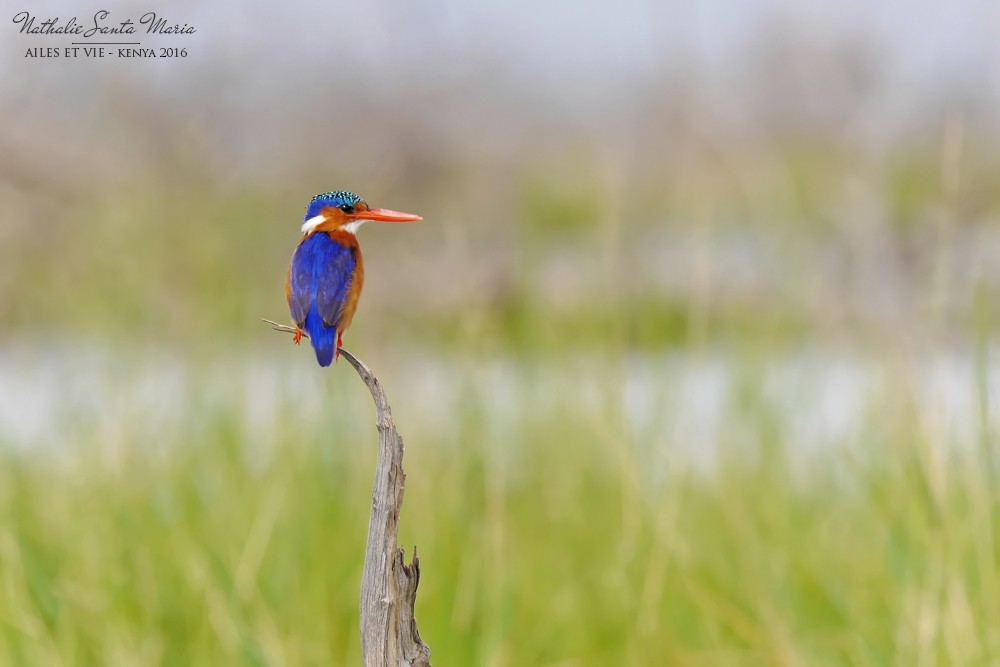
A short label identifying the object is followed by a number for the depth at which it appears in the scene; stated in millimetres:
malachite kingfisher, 8313
